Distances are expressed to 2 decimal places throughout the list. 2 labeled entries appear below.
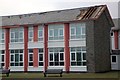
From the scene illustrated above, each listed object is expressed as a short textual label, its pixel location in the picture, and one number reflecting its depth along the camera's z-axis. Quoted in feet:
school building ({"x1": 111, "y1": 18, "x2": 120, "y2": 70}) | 176.92
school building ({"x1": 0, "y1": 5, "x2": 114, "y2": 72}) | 131.03
